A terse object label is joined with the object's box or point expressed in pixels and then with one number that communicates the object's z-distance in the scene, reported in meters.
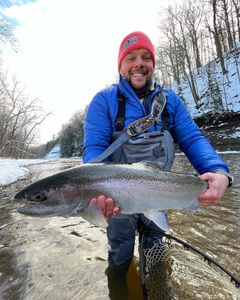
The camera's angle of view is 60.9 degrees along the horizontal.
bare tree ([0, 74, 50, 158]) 23.61
